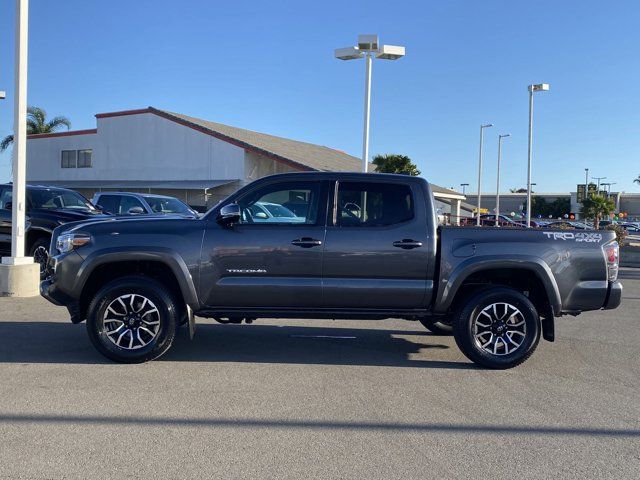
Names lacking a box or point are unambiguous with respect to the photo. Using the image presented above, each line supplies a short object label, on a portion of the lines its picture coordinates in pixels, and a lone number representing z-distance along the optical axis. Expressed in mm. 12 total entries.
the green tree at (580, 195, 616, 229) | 53562
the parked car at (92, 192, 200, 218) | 15688
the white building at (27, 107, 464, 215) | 33906
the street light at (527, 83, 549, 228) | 27077
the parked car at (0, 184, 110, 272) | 11773
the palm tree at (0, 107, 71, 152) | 48459
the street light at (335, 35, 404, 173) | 16641
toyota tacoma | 6121
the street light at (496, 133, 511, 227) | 47697
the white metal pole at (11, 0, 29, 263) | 10297
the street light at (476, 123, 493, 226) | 45656
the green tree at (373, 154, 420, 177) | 42709
